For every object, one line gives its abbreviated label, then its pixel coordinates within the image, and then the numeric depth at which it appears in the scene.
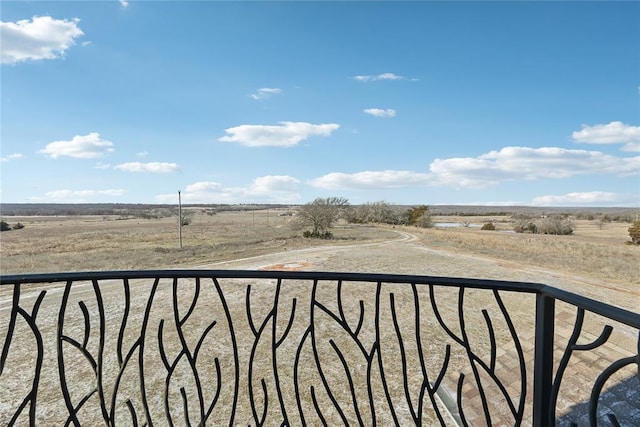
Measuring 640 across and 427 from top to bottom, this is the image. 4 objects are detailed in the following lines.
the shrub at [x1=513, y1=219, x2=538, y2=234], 32.72
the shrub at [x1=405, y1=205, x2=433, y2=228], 37.38
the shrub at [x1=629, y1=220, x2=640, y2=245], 21.50
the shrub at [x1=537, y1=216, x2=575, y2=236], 30.23
